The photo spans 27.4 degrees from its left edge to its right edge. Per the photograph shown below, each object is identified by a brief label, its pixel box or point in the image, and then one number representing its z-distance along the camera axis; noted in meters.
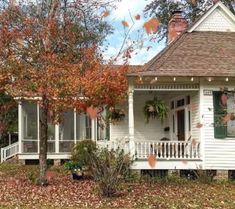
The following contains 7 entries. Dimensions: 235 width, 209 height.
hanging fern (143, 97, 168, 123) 18.36
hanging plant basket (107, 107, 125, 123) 19.62
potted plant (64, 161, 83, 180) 16.72
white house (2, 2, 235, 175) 17.05
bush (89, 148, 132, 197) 12.96
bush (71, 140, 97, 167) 17.09
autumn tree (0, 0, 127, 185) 14.20
